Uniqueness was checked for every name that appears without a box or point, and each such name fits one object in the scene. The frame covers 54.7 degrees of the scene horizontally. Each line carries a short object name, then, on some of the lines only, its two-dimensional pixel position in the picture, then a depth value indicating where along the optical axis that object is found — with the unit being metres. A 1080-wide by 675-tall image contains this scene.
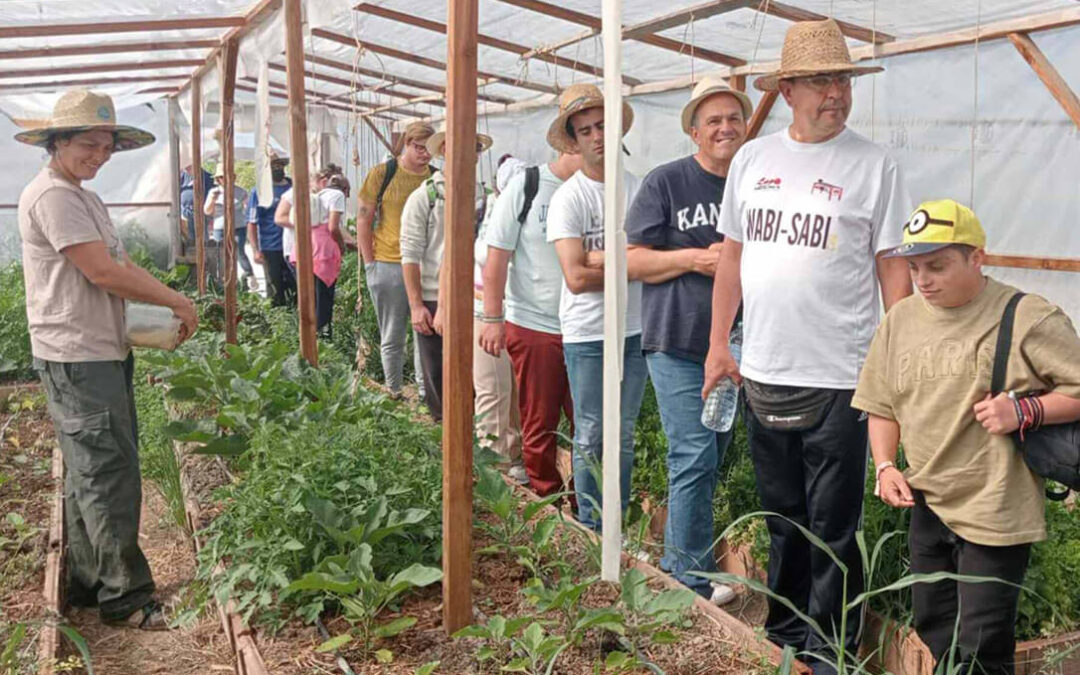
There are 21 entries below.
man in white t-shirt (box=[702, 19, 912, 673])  3.00
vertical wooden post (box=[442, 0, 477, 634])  2.71
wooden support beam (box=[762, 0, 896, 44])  6.98
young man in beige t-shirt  2.55
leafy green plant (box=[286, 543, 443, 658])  2.95
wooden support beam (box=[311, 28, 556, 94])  11.07
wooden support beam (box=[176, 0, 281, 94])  7.18
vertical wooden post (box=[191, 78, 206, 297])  11.45
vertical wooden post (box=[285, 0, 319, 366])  5.53
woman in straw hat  3.85
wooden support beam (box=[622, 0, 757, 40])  6.53
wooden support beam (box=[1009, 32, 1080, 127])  5.96
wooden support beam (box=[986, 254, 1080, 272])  6.20
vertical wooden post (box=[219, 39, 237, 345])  7.63
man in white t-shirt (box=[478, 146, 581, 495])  4.65
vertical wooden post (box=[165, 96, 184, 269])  14.80
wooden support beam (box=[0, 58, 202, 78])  9.71
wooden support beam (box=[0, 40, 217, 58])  8.47
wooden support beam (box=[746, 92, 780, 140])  8.35
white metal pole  2.45
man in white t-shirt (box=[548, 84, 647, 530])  4.16
